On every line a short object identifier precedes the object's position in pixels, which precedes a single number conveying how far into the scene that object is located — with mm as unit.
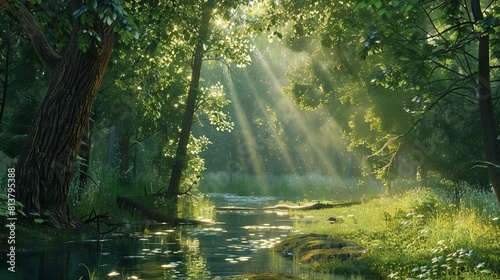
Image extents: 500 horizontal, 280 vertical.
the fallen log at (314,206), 31188
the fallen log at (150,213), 21000
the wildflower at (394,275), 10578
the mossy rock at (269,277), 9914
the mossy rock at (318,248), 13242
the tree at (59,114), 14516
